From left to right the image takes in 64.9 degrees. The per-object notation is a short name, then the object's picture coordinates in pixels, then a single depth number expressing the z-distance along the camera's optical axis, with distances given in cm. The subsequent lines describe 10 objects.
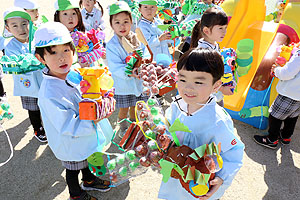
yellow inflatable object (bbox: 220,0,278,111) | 366
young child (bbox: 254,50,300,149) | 263
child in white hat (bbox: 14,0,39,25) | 345
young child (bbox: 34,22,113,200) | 170
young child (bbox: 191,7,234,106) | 237
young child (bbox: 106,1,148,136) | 264
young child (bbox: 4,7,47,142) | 274
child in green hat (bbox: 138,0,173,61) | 331
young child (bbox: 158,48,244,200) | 136
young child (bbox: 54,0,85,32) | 283
